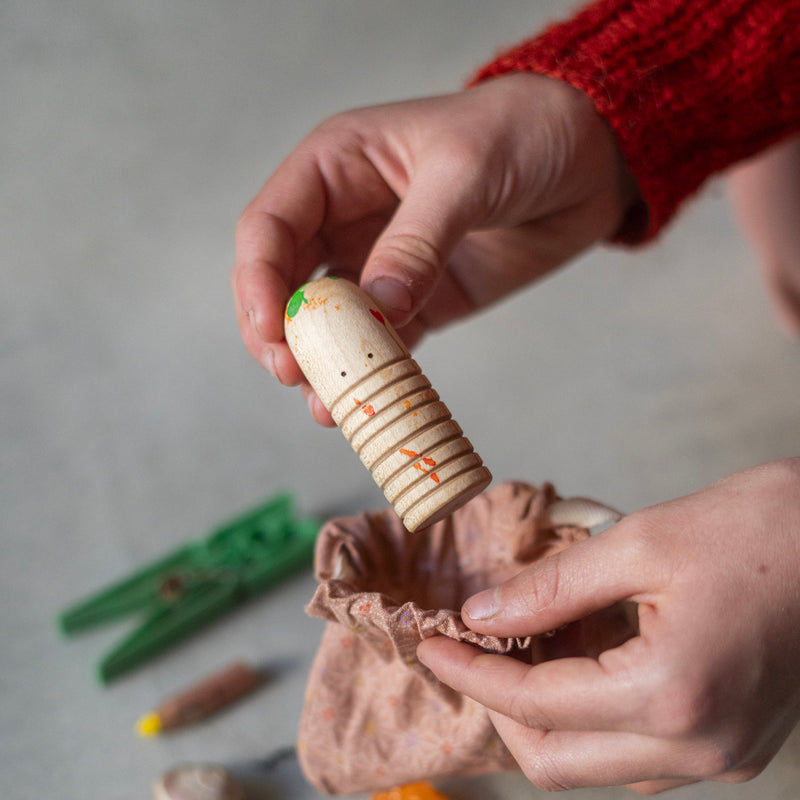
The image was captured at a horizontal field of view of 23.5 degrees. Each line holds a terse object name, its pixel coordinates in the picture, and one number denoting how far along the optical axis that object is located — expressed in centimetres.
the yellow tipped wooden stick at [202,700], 61
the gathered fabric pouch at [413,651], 54
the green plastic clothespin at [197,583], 64
